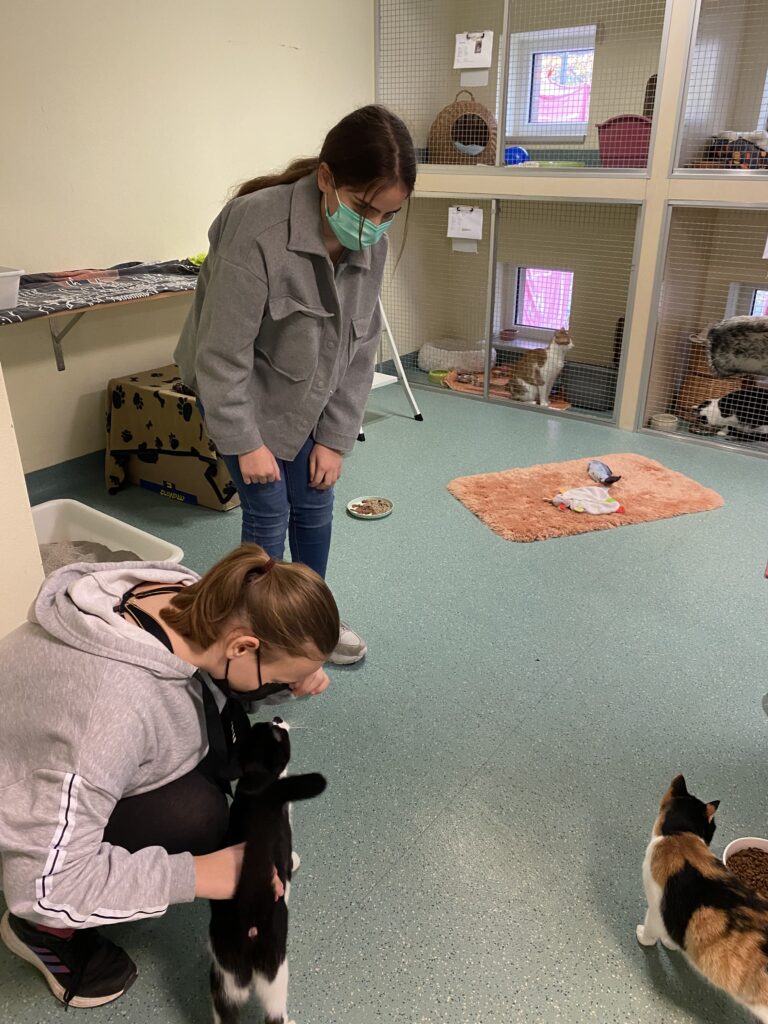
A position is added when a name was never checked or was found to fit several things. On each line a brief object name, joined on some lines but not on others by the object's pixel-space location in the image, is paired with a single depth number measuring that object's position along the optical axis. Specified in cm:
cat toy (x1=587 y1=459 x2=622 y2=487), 282
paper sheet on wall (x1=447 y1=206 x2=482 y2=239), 352
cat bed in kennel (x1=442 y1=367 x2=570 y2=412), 384
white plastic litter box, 208
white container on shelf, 202
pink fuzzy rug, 254
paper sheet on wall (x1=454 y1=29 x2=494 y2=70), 325
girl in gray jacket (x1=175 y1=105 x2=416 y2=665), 124
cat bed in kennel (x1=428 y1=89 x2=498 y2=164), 353
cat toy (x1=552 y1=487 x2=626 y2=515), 264
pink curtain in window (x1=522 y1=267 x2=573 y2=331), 403
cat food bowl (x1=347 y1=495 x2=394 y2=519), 260
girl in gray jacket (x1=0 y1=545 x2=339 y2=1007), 84
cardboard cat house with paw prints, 255
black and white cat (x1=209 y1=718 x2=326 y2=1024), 96
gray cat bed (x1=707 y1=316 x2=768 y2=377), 270
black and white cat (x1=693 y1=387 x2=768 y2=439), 319
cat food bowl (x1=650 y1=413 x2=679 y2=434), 338
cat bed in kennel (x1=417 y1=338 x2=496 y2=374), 409
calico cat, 98
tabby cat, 364
